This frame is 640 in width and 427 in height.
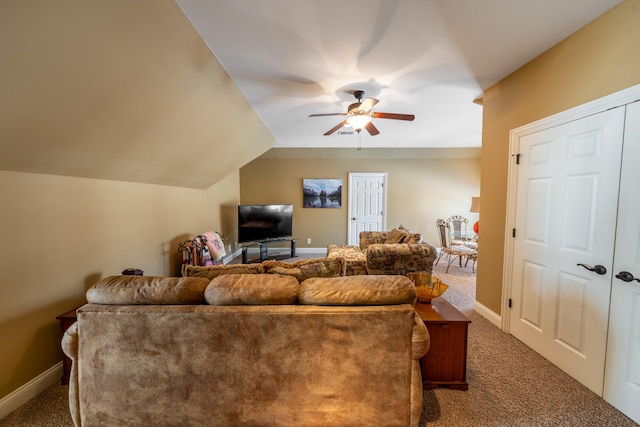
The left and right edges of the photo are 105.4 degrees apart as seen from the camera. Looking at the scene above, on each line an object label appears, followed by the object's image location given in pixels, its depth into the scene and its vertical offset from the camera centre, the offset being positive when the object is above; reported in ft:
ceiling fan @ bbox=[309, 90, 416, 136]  8.63 +3.37
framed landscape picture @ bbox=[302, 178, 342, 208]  20.67 +0.96
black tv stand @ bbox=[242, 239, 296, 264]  18.11 -3.38
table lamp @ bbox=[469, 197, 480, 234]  14.98 +0.16
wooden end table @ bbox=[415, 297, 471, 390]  5.89 -3.59
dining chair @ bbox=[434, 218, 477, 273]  14.80 -2.53
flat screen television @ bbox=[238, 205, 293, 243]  17.48 -1.49
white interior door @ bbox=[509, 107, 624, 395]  5.74 -0.85
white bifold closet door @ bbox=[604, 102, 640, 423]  5.17 -1.83
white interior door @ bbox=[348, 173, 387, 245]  20.74 +0.14
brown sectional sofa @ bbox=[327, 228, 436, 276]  9.58 -2.08
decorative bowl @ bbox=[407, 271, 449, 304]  6.73 -2.26
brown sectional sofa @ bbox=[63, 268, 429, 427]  4.43 -2.84
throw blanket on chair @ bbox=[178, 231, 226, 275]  11.66 -2.51
